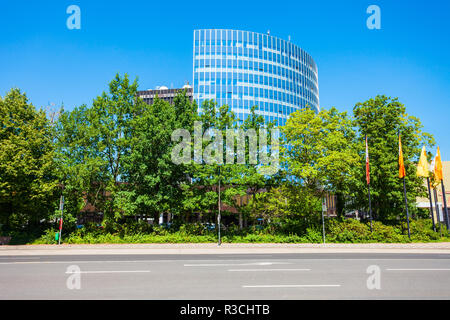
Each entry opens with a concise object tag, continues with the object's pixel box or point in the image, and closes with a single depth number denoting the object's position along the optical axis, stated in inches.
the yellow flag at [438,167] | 1082.9
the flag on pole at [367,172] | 969.2
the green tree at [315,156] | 932.6
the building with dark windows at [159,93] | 3826.3
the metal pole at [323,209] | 931.8
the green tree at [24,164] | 879.7
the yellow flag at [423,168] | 1023.6
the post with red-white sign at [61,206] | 890.7
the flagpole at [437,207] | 1144.9
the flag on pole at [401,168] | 982.4
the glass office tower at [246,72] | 3011.8
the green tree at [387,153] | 1106.1
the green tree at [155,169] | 971.9
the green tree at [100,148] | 987.9
